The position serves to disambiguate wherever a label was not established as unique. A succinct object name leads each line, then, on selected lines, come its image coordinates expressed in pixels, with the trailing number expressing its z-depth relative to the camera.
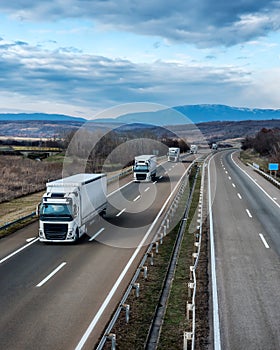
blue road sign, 55.78
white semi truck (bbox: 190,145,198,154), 117.00
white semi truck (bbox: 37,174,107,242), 21.86
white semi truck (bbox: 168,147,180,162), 80.00
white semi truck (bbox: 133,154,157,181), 48.47
